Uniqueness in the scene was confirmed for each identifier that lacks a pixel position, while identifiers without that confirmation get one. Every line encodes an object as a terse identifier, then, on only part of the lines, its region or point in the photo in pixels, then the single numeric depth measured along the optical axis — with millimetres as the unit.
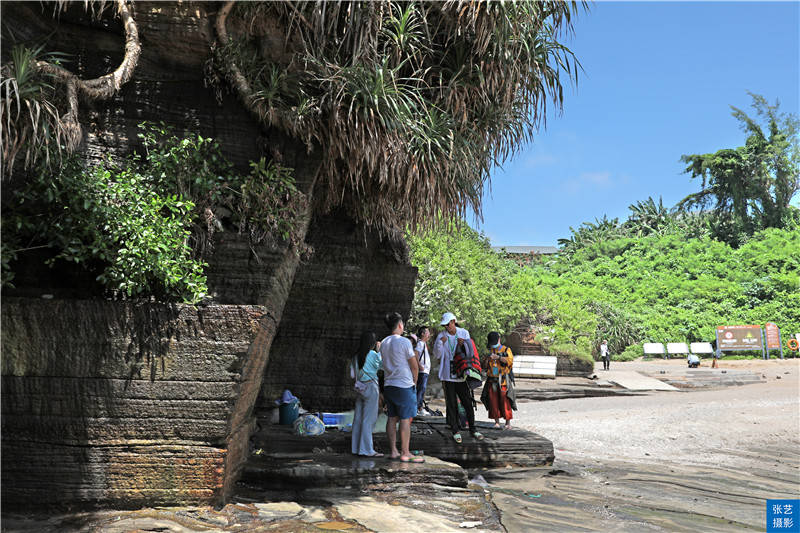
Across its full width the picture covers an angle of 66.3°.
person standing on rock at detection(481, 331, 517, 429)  8609
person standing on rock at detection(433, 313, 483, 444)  7828
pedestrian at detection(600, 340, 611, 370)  26891
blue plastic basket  8484
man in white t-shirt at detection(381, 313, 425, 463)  6582
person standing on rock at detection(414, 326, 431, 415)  8797
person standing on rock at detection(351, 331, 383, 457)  6789
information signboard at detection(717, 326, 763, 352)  28781
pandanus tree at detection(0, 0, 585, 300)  5684
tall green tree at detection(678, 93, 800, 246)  43938
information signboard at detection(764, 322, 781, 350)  28375
